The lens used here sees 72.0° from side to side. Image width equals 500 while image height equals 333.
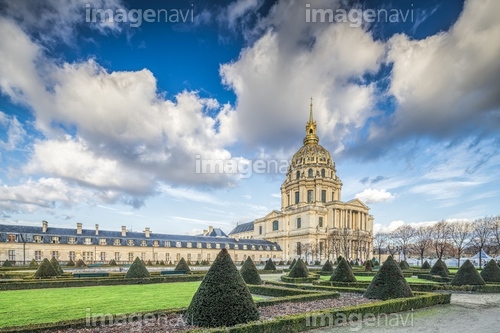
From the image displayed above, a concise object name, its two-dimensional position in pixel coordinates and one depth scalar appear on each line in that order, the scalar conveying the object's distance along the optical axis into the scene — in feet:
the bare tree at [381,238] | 332.39
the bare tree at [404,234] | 281.95
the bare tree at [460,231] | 223.81
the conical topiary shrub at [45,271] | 90.02
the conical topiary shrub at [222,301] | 31.94
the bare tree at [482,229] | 207.31
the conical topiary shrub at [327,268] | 137.80
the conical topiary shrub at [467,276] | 72.02
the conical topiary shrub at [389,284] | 51.98
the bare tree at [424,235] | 253.85
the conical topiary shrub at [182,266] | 118.56
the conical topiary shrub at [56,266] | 96.78
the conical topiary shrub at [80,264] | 147.13
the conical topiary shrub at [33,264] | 137.03
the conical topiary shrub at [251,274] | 78.89
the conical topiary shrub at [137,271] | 91.94
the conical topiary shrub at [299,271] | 97.66
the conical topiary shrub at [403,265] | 146.51
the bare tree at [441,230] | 234.17
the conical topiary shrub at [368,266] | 135.32
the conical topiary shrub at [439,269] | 108.06
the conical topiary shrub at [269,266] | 148.18
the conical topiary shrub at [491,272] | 81.61
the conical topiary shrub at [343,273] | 77.61
